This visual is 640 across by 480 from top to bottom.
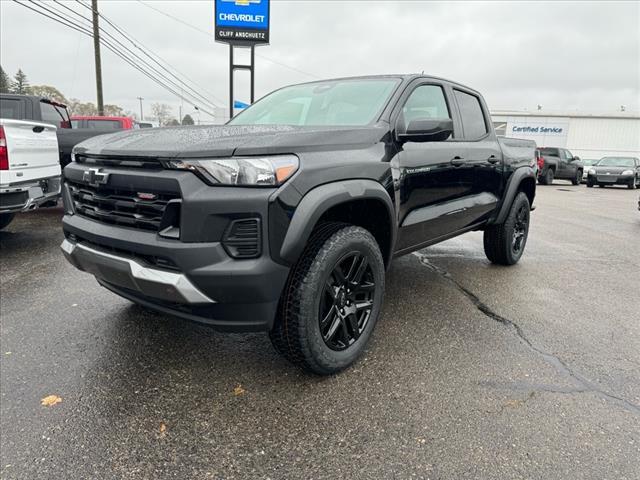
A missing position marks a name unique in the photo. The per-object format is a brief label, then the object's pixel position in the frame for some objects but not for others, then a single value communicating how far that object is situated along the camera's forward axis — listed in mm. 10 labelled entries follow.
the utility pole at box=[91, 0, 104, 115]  19938
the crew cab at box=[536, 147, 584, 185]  19730
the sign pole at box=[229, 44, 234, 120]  14639
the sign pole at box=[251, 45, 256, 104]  14828
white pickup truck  4648
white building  35688
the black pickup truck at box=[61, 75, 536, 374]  2042
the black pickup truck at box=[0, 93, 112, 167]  6296
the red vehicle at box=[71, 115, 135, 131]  13758
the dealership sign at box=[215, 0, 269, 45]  14633
